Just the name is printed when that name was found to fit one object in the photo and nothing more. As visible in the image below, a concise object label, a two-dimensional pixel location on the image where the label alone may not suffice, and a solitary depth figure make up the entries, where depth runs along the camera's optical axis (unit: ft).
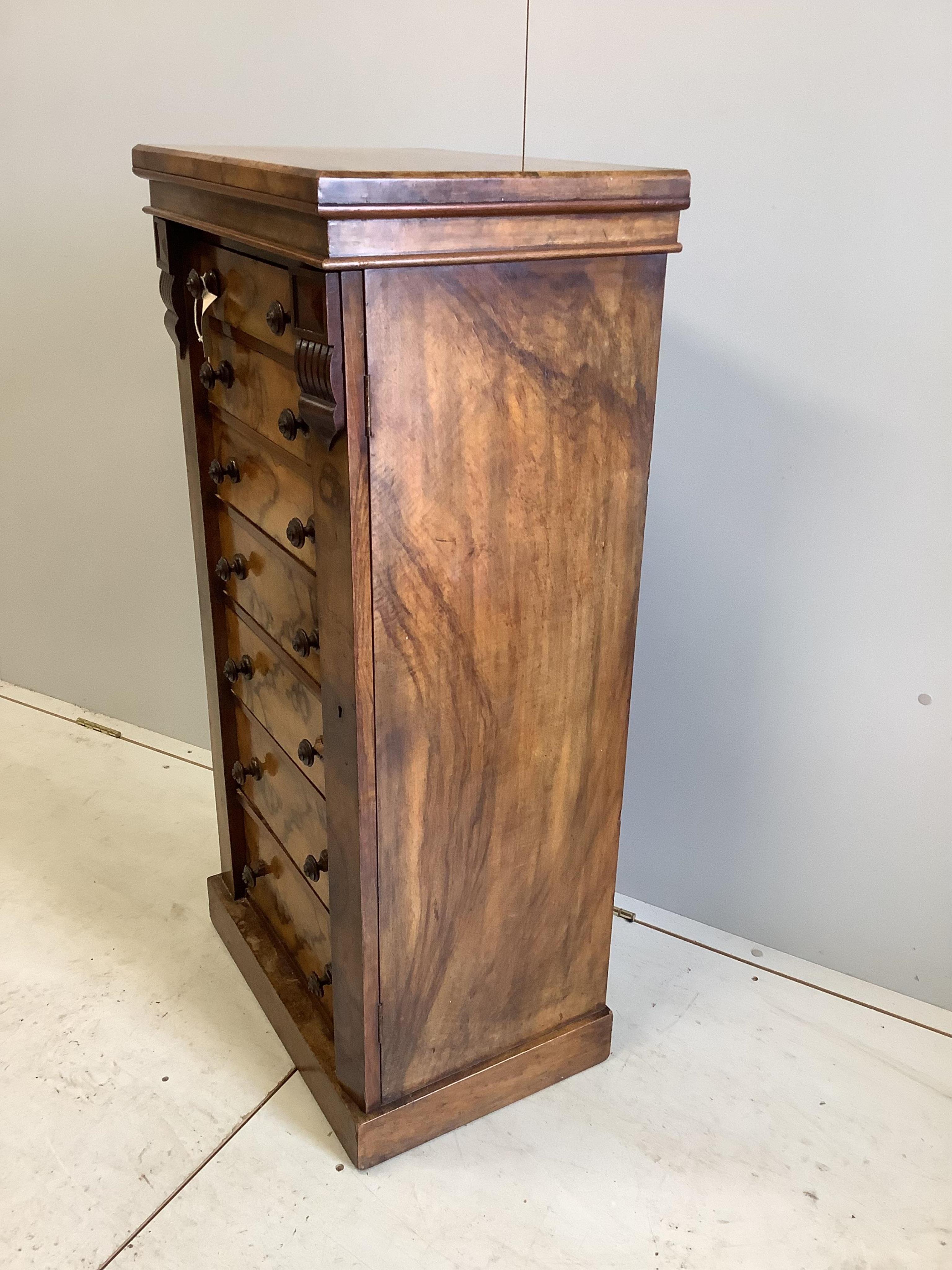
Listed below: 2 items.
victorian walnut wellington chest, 3.63
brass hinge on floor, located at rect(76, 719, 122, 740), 8.61
